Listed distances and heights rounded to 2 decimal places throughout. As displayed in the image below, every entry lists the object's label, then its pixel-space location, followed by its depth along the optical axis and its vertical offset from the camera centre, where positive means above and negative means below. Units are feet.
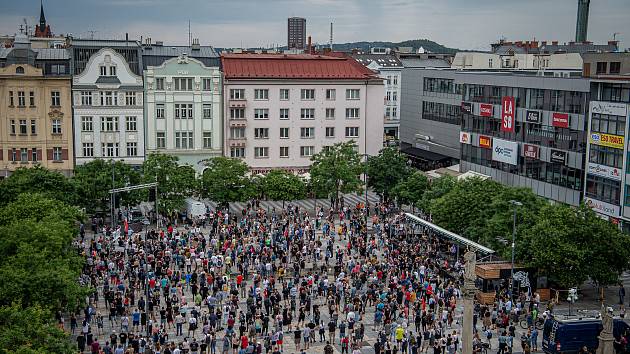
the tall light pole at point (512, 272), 147.09 -38.12
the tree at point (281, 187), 230.68 -34.32
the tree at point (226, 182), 222.48 -32.05
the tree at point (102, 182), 206.18 -30.57
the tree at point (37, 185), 190.80 -29.59
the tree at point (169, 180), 213.87 -30.58
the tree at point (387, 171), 244.22 -30.63
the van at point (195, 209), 214.69 -38.75
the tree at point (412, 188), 222.69 -33.31
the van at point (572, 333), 121.70 -40.93
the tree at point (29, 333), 86.02 -30.53
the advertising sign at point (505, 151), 231.50 -22.92
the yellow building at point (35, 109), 243.60 -12.89
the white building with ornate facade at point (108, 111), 251.60 -13.59
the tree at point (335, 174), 236.02 -30.94
